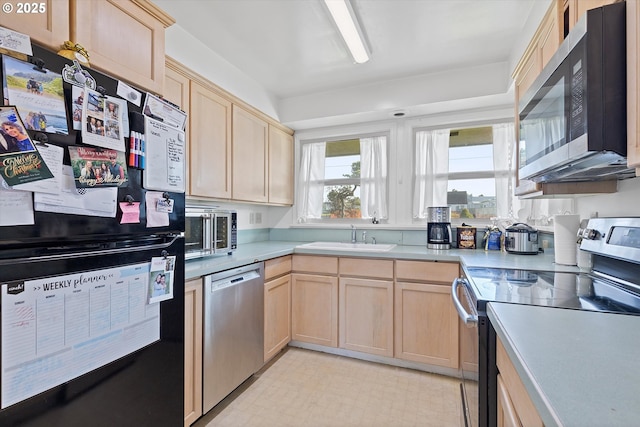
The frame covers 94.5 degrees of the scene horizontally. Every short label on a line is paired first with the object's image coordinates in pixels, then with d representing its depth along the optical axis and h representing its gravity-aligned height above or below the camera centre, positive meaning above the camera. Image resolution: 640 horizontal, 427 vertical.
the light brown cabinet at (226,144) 1.92 +0.54
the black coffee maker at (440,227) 2.53 -0.12
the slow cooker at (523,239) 2.10 -0.19
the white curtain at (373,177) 3.07 +0.37
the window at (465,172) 2.67 +0.39
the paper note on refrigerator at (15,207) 0.78 +0.01
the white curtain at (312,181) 3.32 +0.35
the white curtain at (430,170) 2.87 +0.41
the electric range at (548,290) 1.01 -0.31
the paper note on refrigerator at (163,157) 1.21 +0.24
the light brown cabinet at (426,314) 2.19 -0.77
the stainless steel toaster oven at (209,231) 1.81 -0.13
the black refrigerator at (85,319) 0.82 -0.36
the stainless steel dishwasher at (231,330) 1.71 -0.75
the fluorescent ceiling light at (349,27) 1.66 +1.17
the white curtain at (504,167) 2.62 +0.41
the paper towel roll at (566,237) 1.65 -0.14
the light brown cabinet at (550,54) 1.25 +0.82
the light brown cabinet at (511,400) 0.62 -0.46
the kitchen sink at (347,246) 2.69 -0.32
